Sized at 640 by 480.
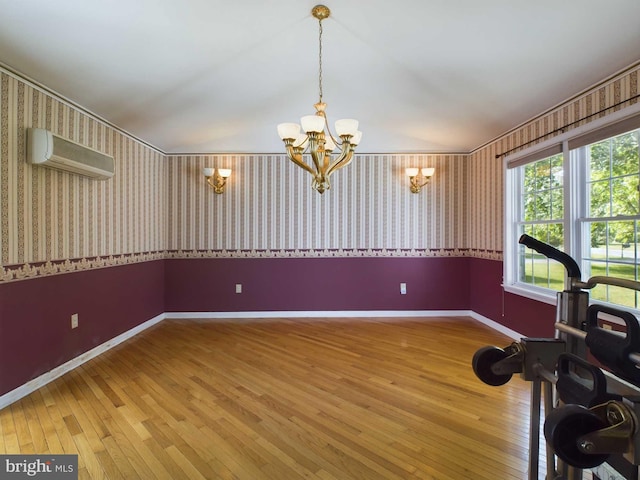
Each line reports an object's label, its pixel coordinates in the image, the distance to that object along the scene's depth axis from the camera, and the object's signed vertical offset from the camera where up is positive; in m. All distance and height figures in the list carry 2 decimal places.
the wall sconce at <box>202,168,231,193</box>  4.39 +0.90
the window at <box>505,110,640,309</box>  2.35 +0.28
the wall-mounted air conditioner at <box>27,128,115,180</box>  2.42 +0.72
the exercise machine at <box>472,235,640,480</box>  0.75 -0.45
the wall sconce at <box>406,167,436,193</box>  4.41 +0.92
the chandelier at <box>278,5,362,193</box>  2.24 +0.77
